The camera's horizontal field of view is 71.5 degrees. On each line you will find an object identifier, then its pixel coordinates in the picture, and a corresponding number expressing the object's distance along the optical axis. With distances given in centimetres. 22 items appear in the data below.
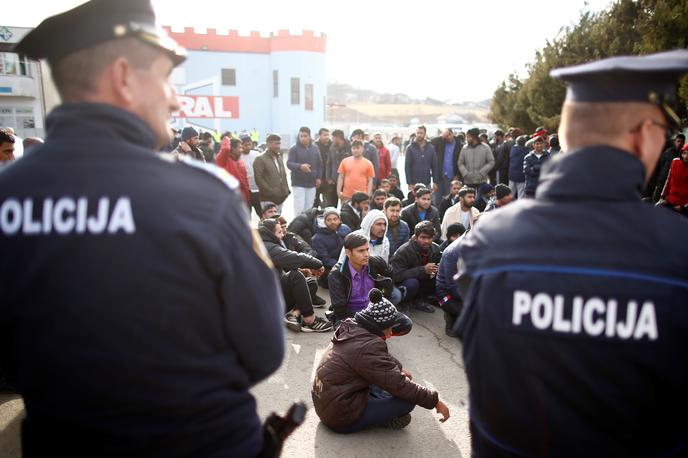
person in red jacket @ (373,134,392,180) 963
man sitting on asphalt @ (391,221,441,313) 514
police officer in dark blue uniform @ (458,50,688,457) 110
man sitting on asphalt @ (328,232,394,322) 438
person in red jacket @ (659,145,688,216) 665
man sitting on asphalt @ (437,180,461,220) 770
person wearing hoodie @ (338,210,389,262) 529
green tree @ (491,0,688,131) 877
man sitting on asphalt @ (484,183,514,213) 502
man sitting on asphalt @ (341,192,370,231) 642
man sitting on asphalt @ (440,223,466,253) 549
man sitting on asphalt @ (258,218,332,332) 461
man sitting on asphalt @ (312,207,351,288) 570
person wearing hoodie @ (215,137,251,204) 727
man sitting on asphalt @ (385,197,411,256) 579
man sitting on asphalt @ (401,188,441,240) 643
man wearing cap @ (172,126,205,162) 629
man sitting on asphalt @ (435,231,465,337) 441
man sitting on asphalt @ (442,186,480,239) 621
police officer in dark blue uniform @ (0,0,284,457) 100
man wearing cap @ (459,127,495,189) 841
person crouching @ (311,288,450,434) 282
